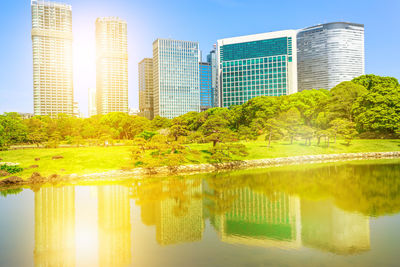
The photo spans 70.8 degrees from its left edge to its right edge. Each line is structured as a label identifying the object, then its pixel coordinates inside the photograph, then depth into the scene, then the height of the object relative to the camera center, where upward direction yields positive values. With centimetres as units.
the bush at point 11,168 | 3167 -363
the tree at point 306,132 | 4788 +4
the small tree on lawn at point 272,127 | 4619 +94
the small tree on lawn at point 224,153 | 3872 -259
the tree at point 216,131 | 3866 +36
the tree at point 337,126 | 4858 +100
